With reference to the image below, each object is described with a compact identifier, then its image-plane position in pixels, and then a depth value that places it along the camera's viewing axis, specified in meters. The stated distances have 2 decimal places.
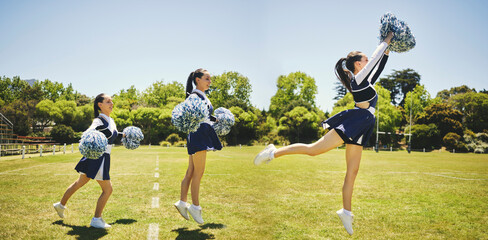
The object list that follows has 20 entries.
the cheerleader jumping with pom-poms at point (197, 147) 4.16
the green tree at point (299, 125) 45.09
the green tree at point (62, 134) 37.75
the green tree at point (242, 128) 42.22
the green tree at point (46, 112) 41.78
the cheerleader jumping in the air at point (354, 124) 3.47
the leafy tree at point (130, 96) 62.50
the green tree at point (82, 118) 44.59
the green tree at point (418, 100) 54.03
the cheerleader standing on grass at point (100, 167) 4.27
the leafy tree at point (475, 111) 48.09
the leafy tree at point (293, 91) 46.59
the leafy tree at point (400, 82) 64.94
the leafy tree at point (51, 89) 53.25
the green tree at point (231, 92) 43.48
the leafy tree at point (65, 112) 42.66
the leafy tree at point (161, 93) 59.06
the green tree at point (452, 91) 69.19
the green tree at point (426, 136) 45.00
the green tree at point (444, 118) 45.12
